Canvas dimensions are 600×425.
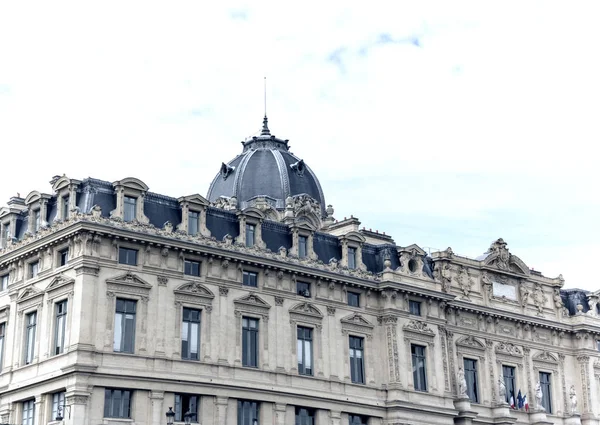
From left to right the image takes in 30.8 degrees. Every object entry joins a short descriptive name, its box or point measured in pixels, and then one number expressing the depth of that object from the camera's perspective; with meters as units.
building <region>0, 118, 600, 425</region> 58.16
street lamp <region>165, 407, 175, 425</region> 48.81
